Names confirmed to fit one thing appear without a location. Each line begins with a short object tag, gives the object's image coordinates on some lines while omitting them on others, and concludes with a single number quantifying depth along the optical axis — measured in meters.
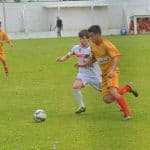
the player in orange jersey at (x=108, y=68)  12.40
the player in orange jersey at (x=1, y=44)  22.30
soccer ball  12.73
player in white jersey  13.59
